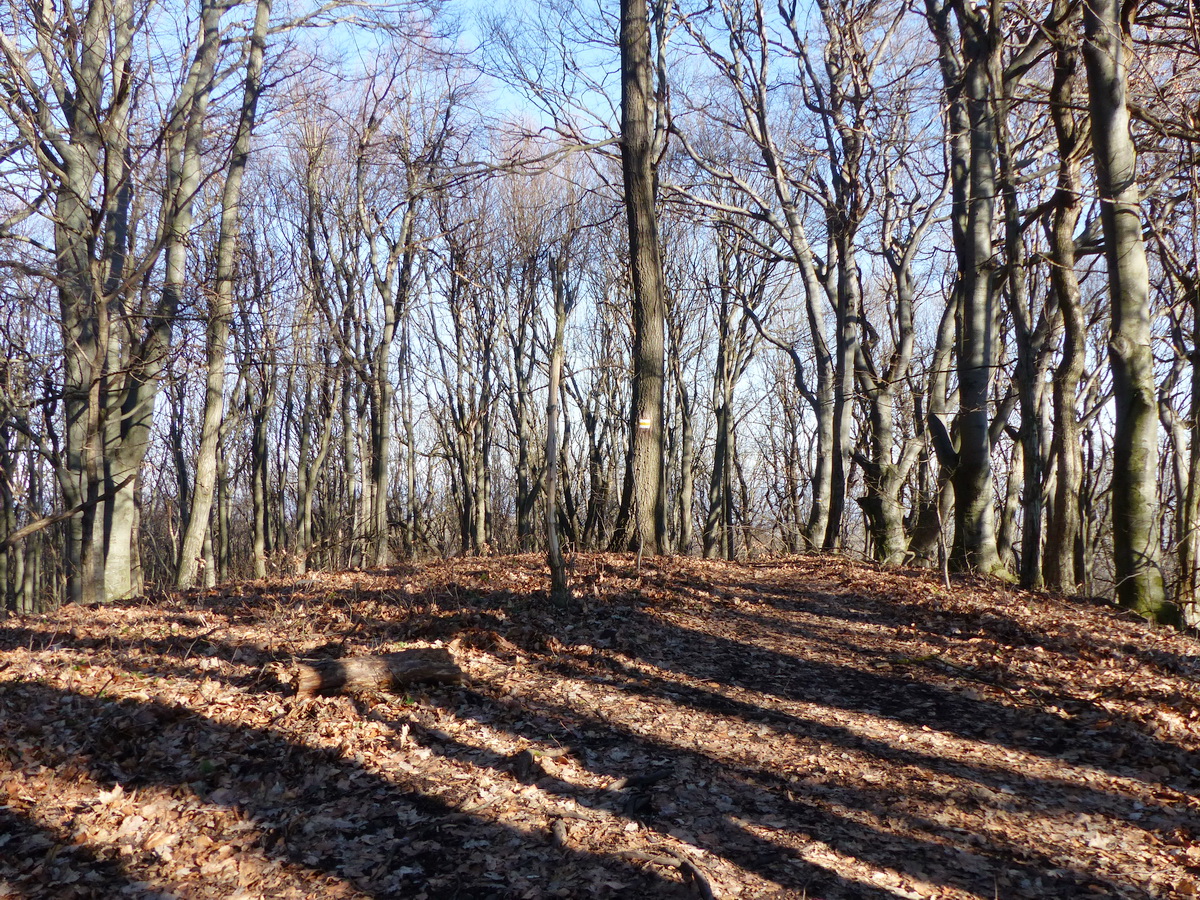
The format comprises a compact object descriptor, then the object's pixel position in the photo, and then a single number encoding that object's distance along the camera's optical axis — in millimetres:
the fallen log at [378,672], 5062
